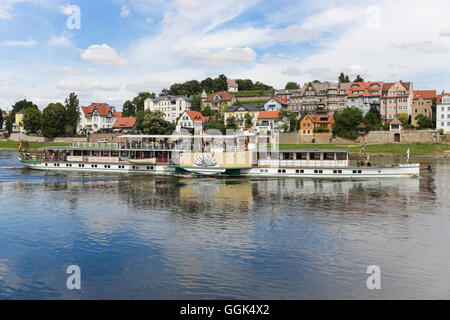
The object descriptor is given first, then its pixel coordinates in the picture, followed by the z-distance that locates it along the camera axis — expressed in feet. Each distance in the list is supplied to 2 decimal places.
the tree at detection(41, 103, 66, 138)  455.22
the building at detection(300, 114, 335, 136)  401.90
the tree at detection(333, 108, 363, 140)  383.02
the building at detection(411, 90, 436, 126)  397.19
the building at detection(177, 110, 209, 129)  493.60
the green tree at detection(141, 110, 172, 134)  387.96
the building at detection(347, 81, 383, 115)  445.37
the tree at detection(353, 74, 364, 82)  533.46
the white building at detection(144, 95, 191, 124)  581.94
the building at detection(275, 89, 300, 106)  543.43
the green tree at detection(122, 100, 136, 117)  612.29
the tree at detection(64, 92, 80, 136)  484.33
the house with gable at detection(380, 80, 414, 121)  421.18
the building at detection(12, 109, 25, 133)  596.05
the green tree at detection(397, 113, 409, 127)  389.85
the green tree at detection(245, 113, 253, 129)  476.54
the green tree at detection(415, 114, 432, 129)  377.30
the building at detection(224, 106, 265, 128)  502.54
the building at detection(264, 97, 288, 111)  512.63
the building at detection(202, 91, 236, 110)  580.71
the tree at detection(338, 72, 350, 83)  603.10
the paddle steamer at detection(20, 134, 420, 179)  181.78
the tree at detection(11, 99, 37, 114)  625.00
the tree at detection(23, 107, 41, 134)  467.11
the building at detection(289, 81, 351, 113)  472.85
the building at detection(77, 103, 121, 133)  552.00
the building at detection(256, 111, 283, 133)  461.78
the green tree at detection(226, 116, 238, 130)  449.06
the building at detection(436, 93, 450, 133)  376.27
